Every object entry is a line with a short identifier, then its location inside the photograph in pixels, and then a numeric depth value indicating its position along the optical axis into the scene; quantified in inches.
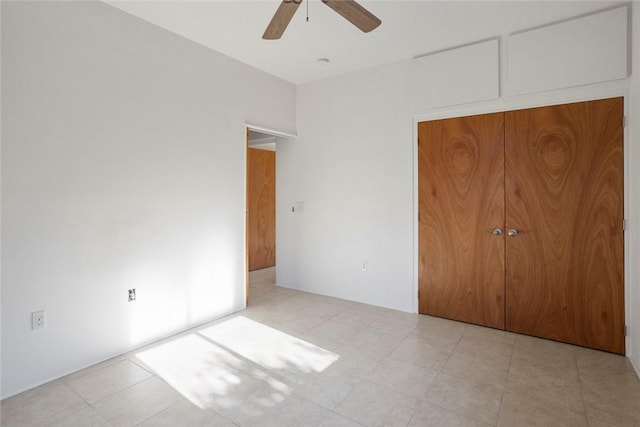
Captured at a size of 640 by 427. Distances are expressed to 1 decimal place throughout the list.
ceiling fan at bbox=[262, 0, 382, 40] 74.1
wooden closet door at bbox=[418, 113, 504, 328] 125.6
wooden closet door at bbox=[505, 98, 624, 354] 106.3
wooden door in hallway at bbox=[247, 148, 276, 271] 233.0
